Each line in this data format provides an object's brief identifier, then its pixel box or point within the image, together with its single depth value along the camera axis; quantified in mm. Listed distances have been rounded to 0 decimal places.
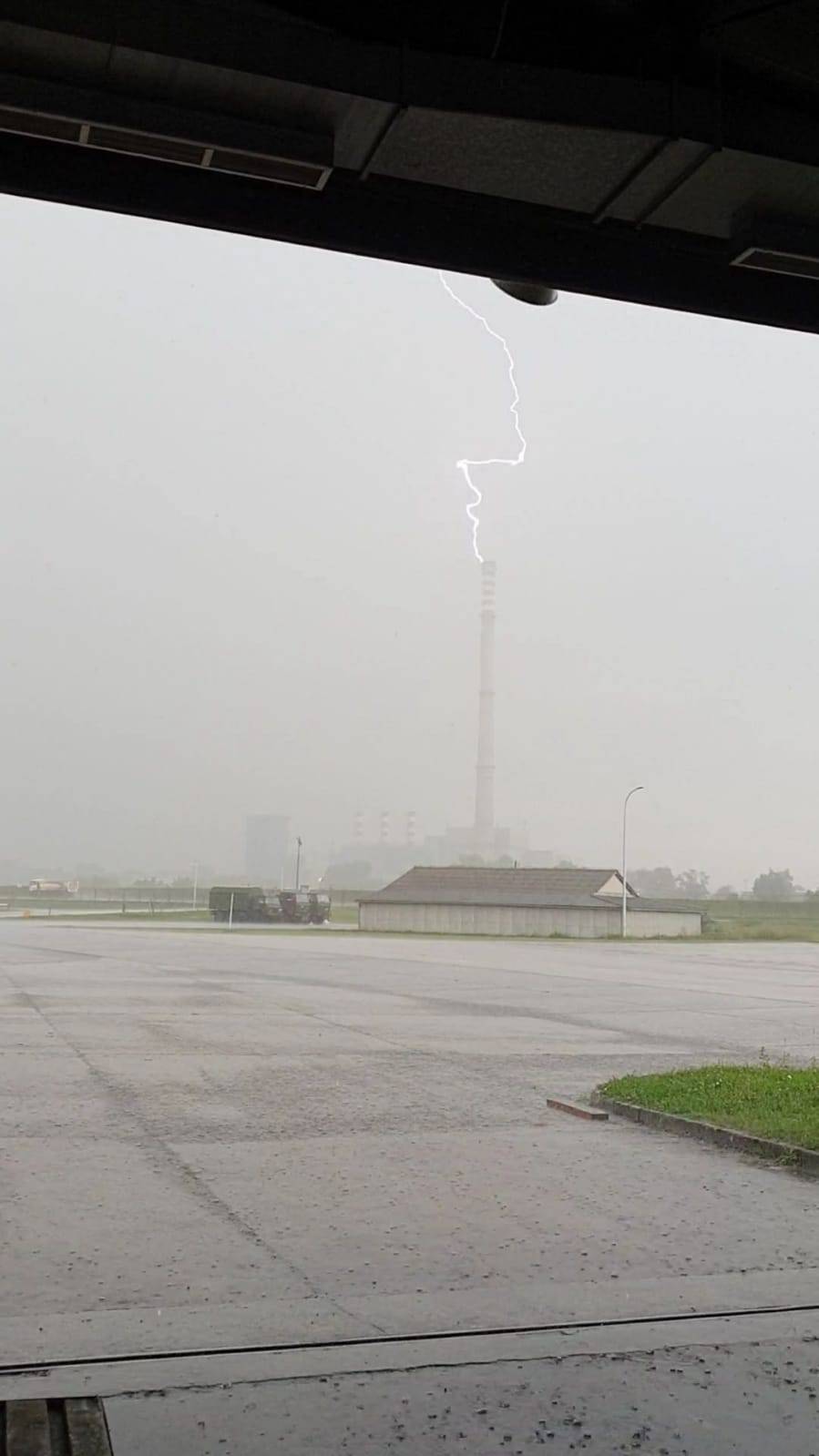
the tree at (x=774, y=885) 147125
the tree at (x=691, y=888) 164000
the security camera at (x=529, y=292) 6102
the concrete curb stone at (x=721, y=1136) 8924
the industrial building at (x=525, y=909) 72250
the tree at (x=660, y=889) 163875
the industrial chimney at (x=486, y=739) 154875
